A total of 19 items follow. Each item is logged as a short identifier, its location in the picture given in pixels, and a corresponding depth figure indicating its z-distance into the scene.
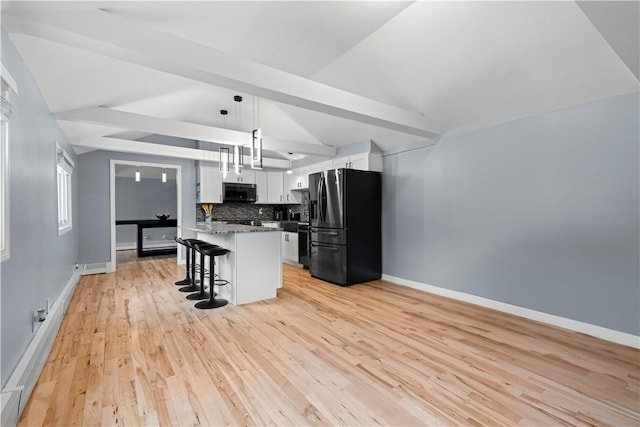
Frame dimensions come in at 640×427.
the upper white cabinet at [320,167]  5.84
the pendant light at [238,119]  4.07
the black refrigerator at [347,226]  4.62
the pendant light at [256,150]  3.46
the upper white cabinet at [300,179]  6.70
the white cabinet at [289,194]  7.32
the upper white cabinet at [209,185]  6.50
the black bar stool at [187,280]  4.76
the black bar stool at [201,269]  3.90
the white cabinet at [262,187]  7.21
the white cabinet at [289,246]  6.22
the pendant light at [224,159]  4.07
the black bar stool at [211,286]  3.62
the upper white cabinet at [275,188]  7.36
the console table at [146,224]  7.48
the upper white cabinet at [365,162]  4.91
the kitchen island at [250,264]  3.71
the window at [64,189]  3.64
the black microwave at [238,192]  6.70
